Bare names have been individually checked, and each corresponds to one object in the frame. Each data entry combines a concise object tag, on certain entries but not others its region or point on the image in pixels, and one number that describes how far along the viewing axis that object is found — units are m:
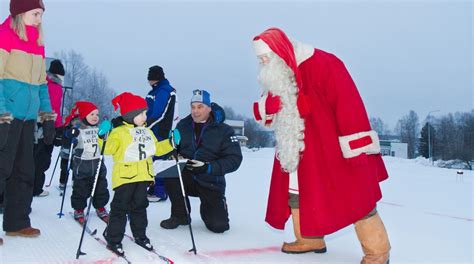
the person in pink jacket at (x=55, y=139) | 5.55
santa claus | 2.78
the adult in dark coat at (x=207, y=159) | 4.07
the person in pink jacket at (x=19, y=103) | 3.47
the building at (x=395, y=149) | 76.44
